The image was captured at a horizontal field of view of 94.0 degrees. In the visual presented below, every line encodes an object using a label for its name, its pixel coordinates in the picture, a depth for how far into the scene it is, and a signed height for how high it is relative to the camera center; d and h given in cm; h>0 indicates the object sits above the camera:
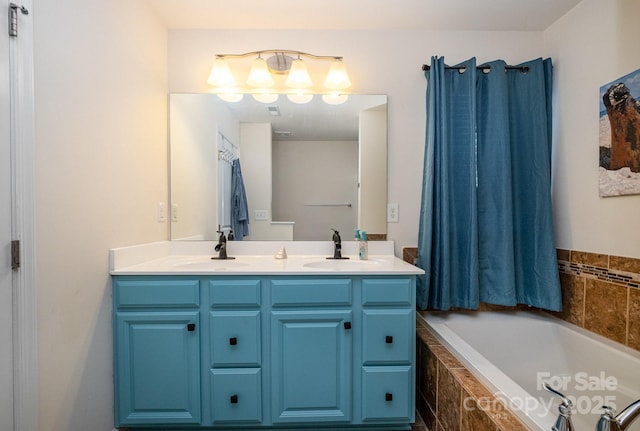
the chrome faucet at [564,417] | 87 -60
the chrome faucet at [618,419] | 77 -54
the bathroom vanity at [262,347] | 146 -67
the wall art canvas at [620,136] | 139 +37
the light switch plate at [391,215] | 202 -3
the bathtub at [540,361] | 118 -75
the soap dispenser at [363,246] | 192 -23
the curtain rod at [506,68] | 187 +90
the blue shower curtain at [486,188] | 180 +14
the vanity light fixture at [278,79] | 191 +86
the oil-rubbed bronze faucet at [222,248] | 189 -23
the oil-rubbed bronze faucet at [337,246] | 194 -23
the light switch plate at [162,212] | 186 -1
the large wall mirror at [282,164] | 199 +32
